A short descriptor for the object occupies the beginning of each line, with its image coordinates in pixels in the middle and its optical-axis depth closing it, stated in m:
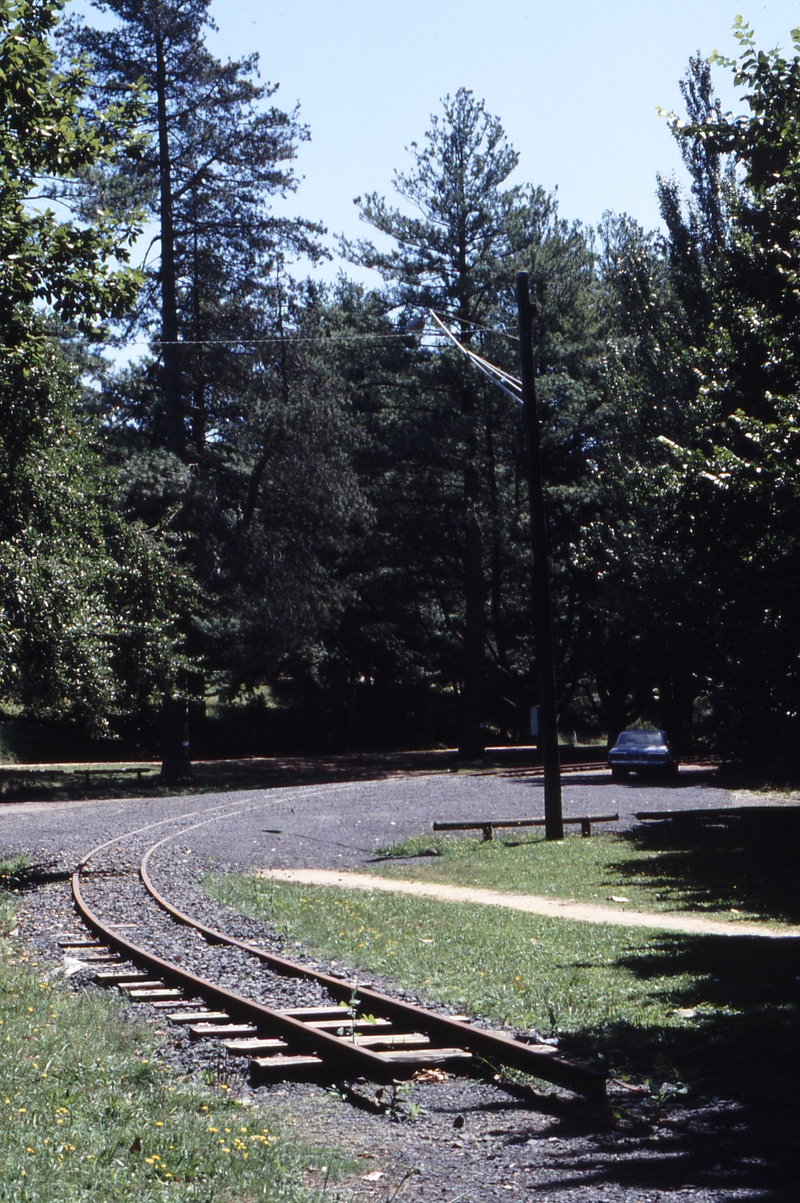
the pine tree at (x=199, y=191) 39.72
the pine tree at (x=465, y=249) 48.69
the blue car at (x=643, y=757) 37.88
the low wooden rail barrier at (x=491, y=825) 22.05
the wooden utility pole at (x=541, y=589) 21.05
